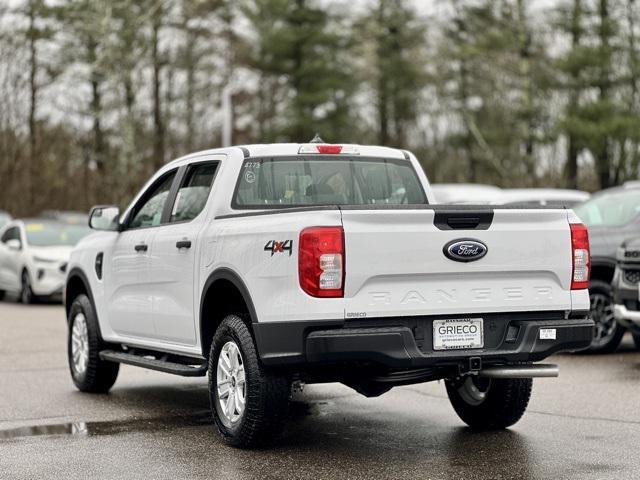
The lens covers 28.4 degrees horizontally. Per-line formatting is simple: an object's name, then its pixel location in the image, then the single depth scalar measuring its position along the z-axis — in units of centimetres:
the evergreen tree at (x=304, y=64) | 4812
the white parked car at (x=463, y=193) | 2338
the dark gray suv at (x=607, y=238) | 1328
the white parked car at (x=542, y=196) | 1942
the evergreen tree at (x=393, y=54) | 5072
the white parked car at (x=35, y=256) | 2252
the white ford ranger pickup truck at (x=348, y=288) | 703
